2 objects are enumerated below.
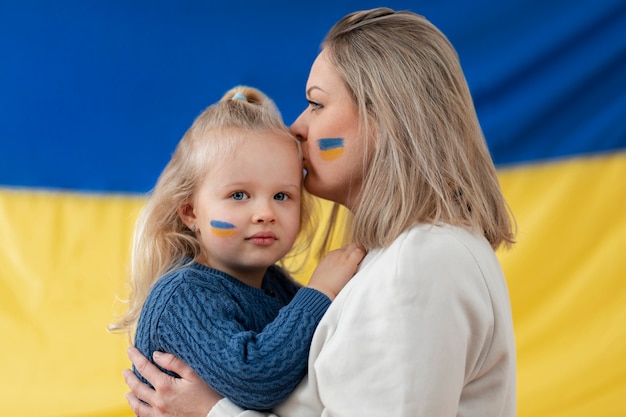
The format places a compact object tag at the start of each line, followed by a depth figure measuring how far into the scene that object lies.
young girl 1.81
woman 1.74
